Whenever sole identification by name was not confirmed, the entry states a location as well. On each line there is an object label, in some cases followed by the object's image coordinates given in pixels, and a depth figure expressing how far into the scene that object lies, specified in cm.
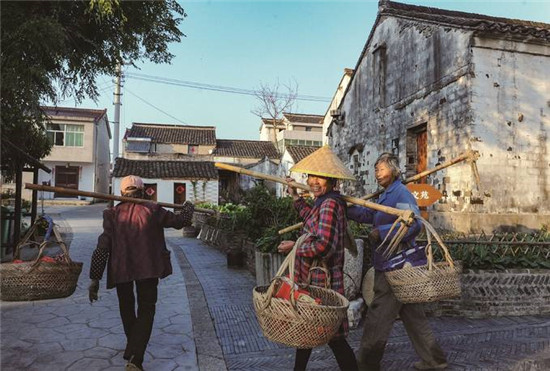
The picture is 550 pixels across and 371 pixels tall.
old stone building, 923
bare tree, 4134
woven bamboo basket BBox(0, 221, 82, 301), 359
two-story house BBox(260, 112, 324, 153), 3959
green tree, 568
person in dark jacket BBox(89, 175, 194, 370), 332
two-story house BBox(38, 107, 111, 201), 3159
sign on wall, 732
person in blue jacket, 318
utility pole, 3052
